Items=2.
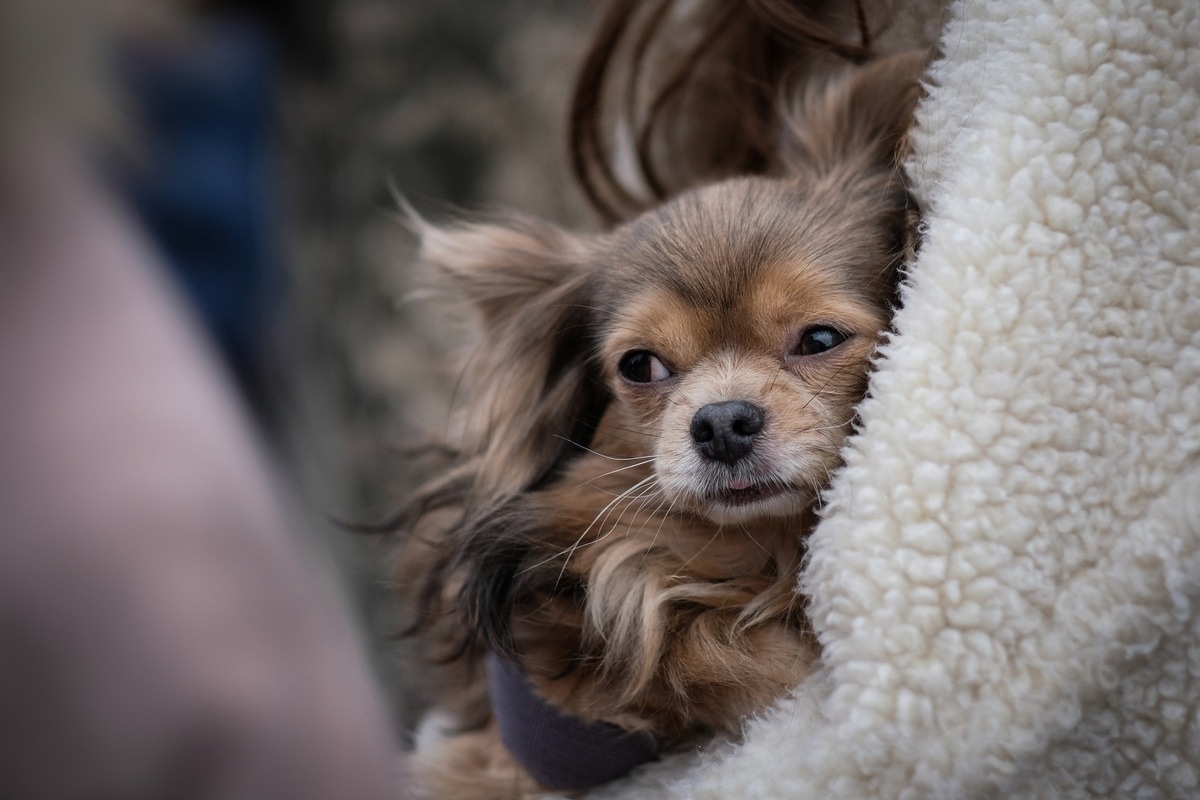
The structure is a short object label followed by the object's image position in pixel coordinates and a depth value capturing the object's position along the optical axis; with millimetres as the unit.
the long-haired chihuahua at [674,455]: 738
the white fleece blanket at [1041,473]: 681
